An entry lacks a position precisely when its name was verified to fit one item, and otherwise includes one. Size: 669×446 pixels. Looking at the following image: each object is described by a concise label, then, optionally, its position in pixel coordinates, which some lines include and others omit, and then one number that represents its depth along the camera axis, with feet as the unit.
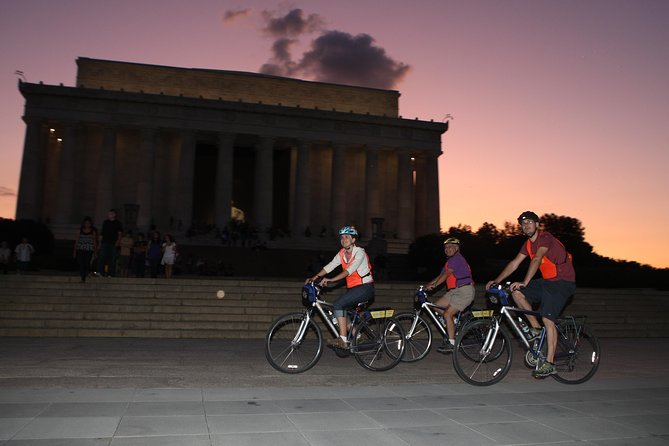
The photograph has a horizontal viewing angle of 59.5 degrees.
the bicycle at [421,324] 32.89
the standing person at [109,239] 57.06
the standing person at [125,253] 74.28
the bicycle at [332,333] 28.68
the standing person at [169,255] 74.38
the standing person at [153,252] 75.62
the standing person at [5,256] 75.05
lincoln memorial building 171.42
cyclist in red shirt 27.14
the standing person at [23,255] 70.08
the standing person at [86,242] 53.42
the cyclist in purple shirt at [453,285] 33.09
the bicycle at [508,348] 27.02
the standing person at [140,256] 72.54
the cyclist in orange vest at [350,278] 29.81
